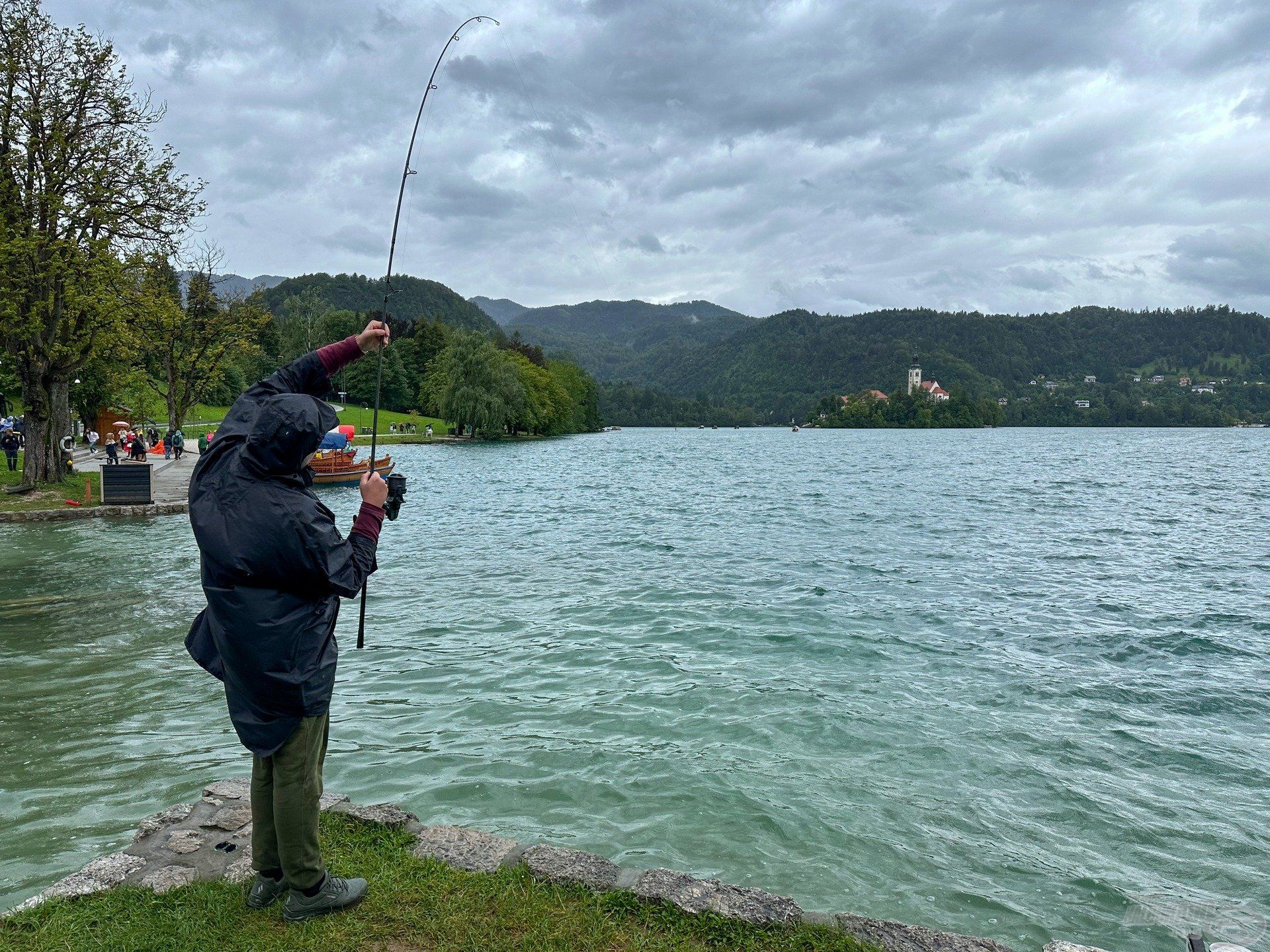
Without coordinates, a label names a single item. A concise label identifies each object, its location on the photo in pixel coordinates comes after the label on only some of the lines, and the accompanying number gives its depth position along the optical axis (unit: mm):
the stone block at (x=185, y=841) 4816
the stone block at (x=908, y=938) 4016
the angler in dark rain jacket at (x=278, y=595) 3650
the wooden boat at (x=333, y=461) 40031
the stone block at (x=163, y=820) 5109
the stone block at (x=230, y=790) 5527
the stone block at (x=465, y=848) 4691
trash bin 25547
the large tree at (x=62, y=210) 24125
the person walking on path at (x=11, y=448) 33969
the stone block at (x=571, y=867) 4488
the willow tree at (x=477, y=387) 95000
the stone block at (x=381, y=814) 5203
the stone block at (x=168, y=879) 4344
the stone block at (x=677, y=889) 4258
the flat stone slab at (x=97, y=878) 4297
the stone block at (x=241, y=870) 4438
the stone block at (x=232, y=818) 5066
